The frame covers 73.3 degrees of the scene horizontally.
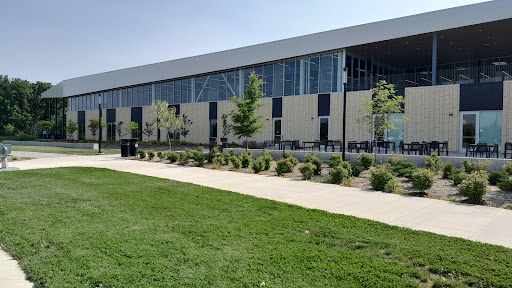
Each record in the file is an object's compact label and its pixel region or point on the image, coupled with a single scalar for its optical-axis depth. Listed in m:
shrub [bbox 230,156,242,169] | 15.16
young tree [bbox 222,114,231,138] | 35.38
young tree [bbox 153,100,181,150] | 24.61
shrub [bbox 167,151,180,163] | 18.48
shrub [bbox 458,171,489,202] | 8.03
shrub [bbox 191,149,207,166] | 16.84
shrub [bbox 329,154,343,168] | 14.75
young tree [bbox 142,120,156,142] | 43.57
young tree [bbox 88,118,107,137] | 47.32
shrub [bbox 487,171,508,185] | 10.44
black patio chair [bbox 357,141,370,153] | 20.26
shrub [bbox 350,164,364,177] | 12.80
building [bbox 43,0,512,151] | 21.58
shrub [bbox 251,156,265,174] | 14.14
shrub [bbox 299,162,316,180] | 12.13
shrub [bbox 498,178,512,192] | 9.42
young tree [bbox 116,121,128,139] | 48.16
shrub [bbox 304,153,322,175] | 13.65
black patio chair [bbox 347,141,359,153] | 20.65
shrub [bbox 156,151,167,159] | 20.08
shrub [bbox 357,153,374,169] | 14.55
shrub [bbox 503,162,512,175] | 11.73
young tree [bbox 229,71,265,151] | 19.75
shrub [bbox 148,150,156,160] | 20.07
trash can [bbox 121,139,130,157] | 21.84
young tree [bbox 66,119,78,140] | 53.62
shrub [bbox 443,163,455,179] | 12.01
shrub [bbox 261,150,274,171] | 14.75
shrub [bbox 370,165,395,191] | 10.01
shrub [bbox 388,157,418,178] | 12.47
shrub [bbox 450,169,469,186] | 9.83
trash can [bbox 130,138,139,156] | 21.92
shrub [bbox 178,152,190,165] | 17.62
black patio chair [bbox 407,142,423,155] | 17.69
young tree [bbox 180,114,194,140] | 40.06
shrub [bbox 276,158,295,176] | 13.39
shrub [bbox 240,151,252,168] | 15.59
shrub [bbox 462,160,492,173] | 11.76
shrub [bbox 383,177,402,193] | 9.78
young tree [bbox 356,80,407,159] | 15.49
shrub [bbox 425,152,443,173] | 12.97
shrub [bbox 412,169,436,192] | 9.31
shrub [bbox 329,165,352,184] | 11.28
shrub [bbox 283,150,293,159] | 17.04
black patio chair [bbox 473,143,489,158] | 16.02
